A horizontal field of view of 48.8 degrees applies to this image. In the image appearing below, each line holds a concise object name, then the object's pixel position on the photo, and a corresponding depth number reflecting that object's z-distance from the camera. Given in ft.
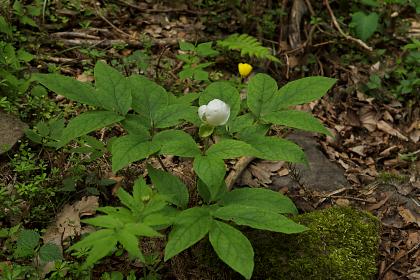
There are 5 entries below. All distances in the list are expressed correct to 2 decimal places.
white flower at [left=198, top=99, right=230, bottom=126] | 6.21
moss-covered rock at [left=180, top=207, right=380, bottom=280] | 7.13
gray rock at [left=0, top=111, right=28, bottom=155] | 9.08
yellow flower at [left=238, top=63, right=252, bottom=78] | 10.68
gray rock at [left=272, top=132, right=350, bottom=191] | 10.05
